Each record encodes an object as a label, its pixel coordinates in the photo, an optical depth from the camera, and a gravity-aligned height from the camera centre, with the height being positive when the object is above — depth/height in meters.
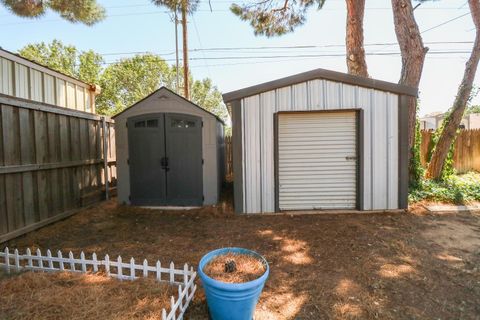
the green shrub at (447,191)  6.02 -1.07
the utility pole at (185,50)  10.30 +4.10
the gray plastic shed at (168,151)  5.98 +0.08
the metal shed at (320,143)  5.29 +0.15
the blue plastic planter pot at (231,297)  1.92 -1.09
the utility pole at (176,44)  12.11 +5.40
